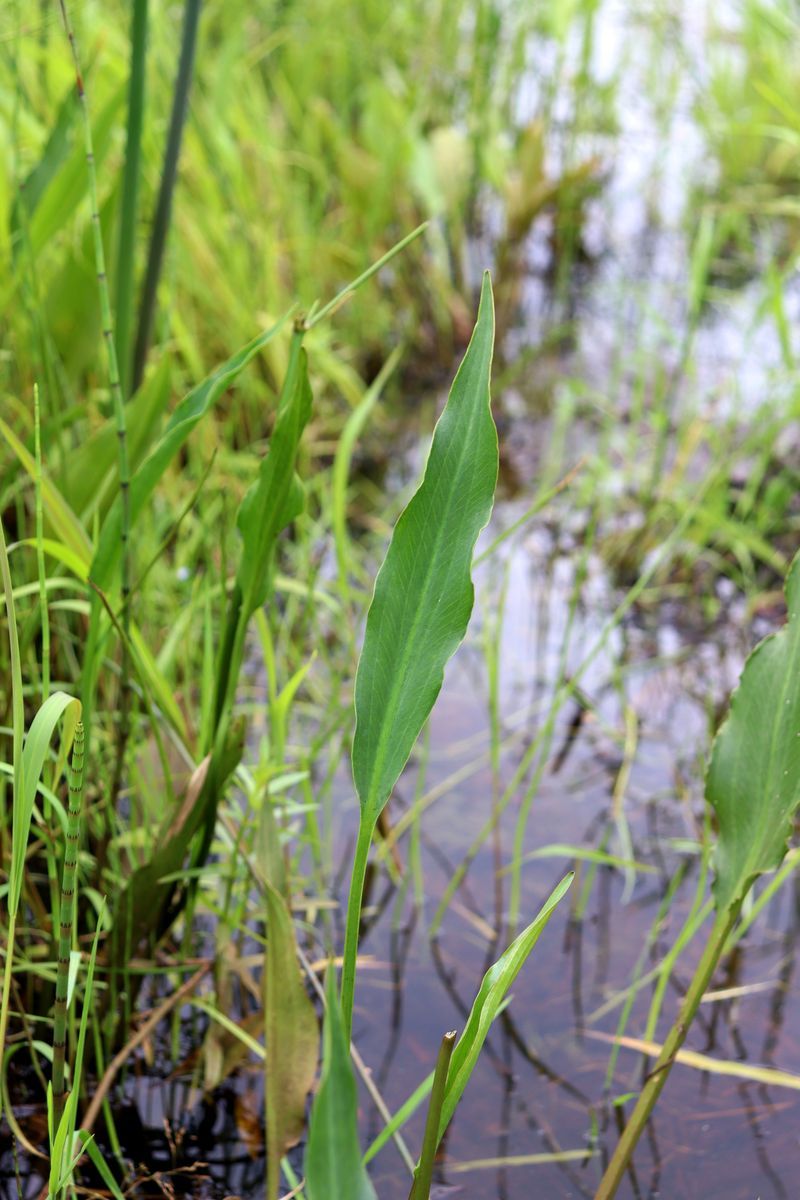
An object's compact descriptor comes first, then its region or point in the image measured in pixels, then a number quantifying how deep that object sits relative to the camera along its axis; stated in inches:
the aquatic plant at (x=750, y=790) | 56.9
